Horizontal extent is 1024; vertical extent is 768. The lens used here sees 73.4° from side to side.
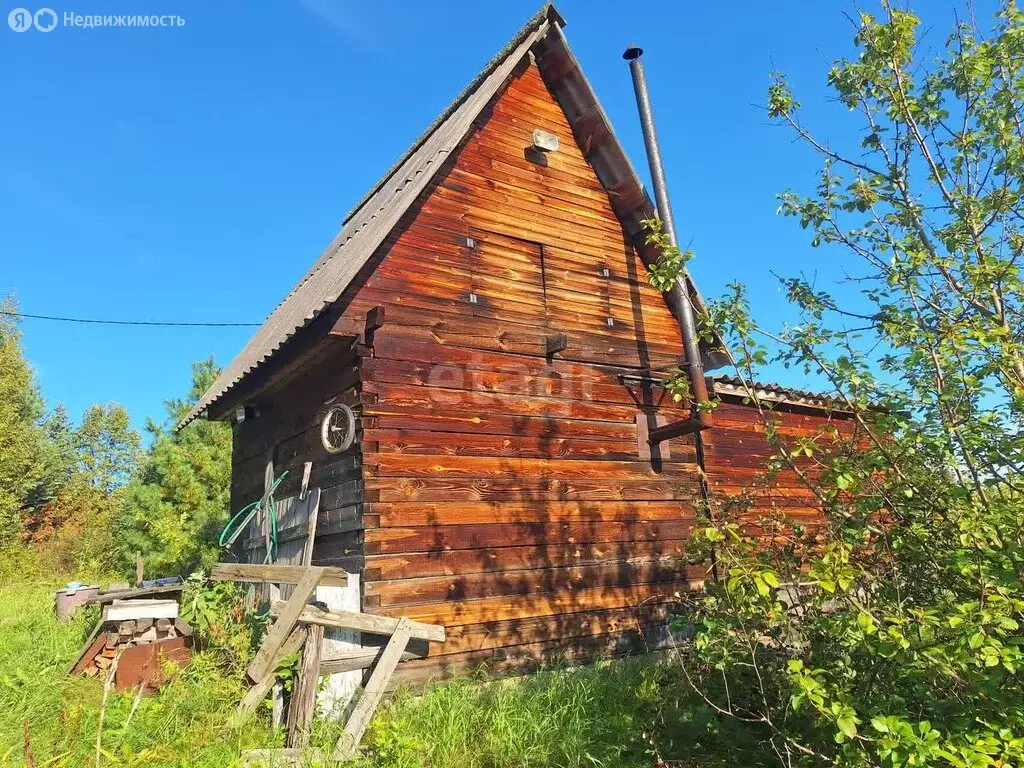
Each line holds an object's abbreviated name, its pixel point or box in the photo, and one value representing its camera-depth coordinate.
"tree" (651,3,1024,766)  3.37
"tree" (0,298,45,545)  24.45
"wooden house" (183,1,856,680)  6.97
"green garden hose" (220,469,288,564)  8.56
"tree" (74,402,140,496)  39.62
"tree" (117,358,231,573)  19.11
